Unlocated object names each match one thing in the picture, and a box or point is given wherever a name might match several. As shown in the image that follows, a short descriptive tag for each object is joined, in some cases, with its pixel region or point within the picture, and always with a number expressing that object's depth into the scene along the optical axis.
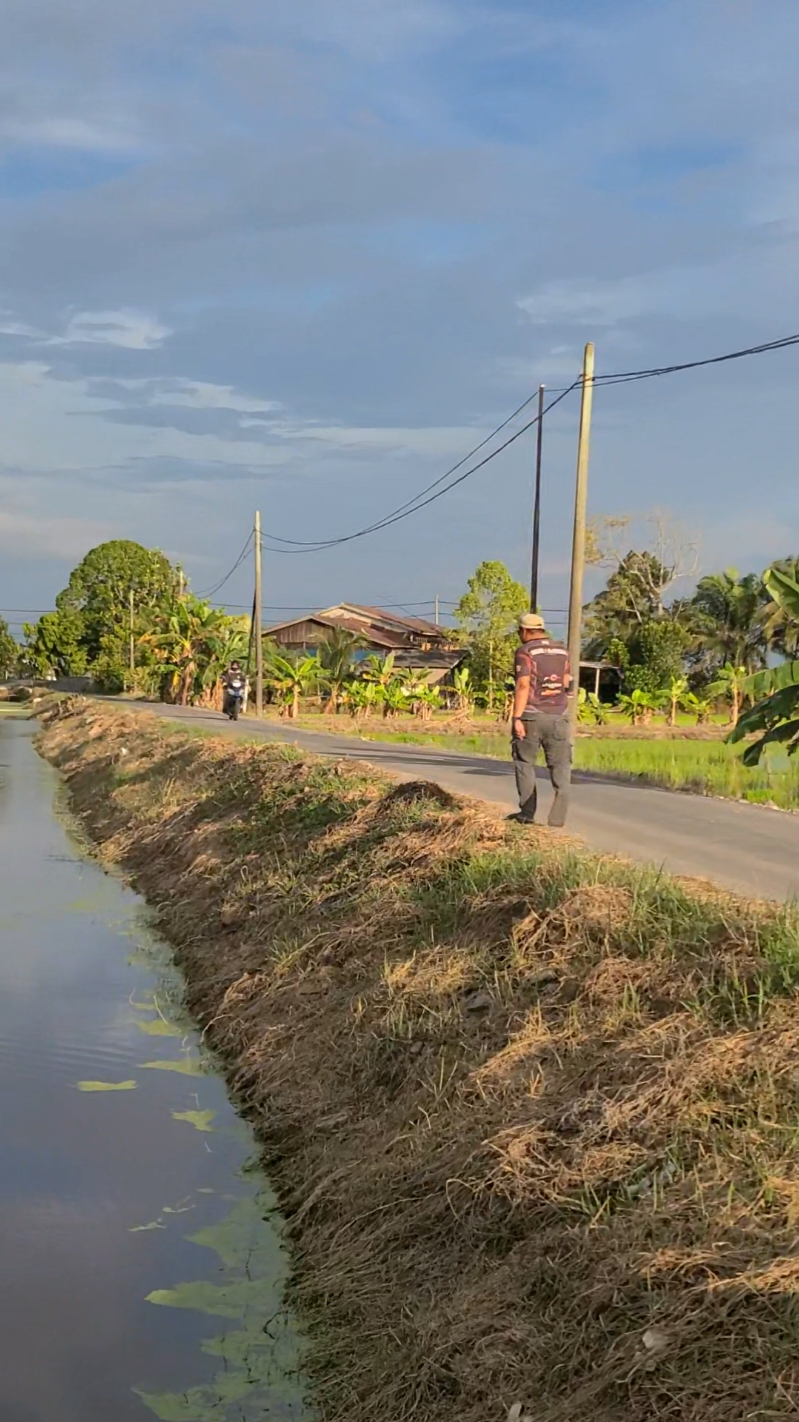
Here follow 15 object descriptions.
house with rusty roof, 65.88
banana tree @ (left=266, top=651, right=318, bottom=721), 45.59
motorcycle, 37.06
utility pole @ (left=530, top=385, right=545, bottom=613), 24.88
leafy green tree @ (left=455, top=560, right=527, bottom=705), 53.16
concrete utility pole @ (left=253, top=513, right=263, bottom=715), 43.91
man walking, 10.24
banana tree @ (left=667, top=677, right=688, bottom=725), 45.31
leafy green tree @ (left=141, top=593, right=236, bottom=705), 52.75
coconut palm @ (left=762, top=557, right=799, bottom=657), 48.44
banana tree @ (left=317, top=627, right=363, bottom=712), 49.28
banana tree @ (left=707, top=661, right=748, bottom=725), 43.72
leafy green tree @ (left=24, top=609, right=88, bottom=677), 85.81
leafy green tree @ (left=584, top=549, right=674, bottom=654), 63.55
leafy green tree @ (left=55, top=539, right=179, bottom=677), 83.25
